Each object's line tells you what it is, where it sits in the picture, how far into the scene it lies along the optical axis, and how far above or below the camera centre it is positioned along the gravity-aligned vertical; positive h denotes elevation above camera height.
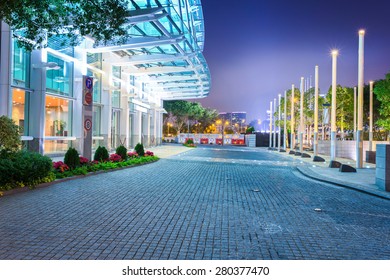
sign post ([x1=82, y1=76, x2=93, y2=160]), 15.31 +0.96
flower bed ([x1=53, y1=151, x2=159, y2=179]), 12.32 -1.38
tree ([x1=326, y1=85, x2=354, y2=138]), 39.34 +4.33
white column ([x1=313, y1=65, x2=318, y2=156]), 24.27 +0.99
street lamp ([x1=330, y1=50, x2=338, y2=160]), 19.09 +2.12
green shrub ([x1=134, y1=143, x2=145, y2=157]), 21.80 -0.97
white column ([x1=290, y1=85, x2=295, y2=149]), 34.78 +0.53
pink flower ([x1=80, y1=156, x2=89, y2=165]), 14.16 -1.10
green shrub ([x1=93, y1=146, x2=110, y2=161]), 16.46 -0.96
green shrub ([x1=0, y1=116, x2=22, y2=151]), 9.70 -0.04
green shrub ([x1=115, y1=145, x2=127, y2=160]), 18.56 -0.95
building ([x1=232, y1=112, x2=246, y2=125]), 178.12 +12.38
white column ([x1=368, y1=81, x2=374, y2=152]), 26.61 -0.39
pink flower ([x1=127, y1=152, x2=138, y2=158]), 20.47 -1.22
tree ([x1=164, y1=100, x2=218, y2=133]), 69.75 +5.28
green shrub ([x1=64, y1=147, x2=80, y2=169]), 13.33 -0.99
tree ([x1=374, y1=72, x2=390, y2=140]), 22.81 +3.00
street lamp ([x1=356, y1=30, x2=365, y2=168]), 17.39 +2.23
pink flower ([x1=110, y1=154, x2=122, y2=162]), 17.19 -1.19
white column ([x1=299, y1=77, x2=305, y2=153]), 30.78 +1.02
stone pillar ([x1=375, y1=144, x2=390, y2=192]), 10.31 -0.92
